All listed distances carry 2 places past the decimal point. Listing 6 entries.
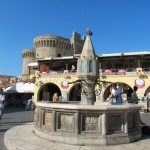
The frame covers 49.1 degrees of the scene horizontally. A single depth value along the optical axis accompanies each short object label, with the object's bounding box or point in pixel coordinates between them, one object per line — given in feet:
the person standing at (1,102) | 24.07
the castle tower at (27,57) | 134.50
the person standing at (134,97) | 22.68
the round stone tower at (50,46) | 115.85
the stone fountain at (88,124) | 15.61
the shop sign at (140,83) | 59.69
